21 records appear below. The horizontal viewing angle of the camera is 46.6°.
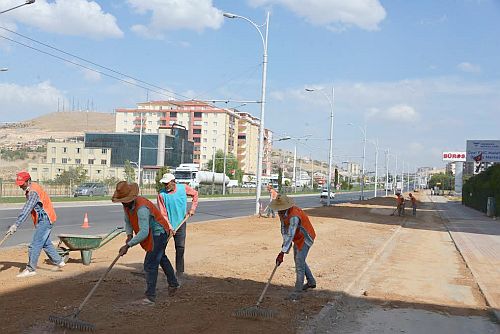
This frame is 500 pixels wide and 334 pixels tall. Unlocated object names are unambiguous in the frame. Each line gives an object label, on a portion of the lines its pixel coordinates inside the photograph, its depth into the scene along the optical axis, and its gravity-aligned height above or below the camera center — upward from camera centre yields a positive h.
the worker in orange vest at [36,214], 8.33 -0.70
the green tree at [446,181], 157.45 +0.71
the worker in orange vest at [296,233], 7.46 -0.74
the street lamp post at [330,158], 42.31 +1.55
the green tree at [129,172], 65.74 -0.18
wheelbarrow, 9.34 -1.24
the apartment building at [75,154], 99.00 +2.46
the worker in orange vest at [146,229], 6.50 -0.67
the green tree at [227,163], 108.86 +2.16
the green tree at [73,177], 50.69 -0.89
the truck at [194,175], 66.44 -0.24
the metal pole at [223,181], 70.82 -0.88
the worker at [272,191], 23.78 -0.60
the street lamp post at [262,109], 27.12 +3.16
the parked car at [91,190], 49.56 -1.82
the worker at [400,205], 34.62 -1.42
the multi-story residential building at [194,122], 122.00 +10.85
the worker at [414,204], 35.64 -1.33
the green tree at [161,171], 44.36 +0.03
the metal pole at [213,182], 68.00 -0.96
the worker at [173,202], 8.27 -0.42
